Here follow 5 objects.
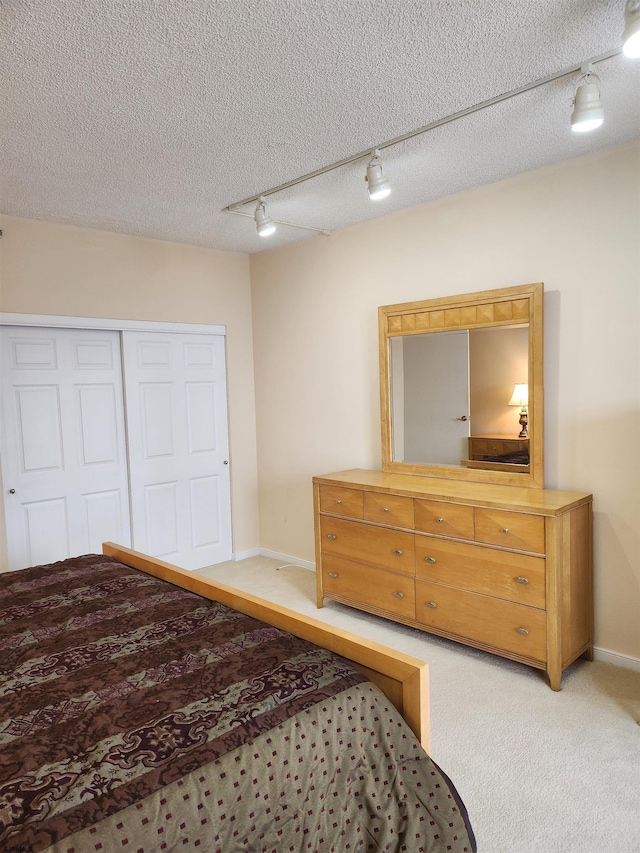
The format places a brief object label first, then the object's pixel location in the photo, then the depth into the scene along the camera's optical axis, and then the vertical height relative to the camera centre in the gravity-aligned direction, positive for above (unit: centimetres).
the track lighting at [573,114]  170 +106
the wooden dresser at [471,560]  275 -93
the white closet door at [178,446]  435 -39
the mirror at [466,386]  319 +0
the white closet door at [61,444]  373 -30
